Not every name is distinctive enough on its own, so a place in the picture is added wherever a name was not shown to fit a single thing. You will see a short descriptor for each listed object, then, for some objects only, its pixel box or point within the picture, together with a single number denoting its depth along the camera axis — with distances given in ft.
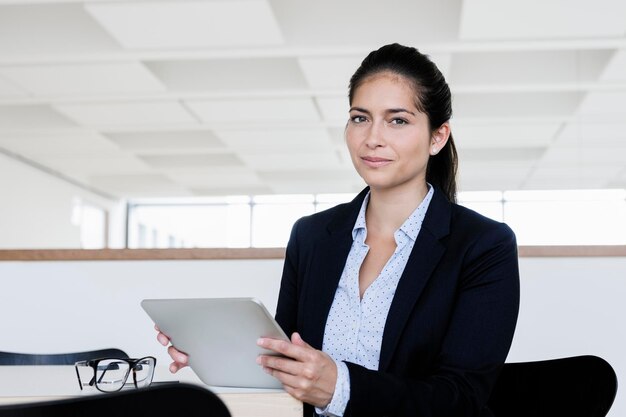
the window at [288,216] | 36.50
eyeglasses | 4.12
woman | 4.49
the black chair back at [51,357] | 6.97
